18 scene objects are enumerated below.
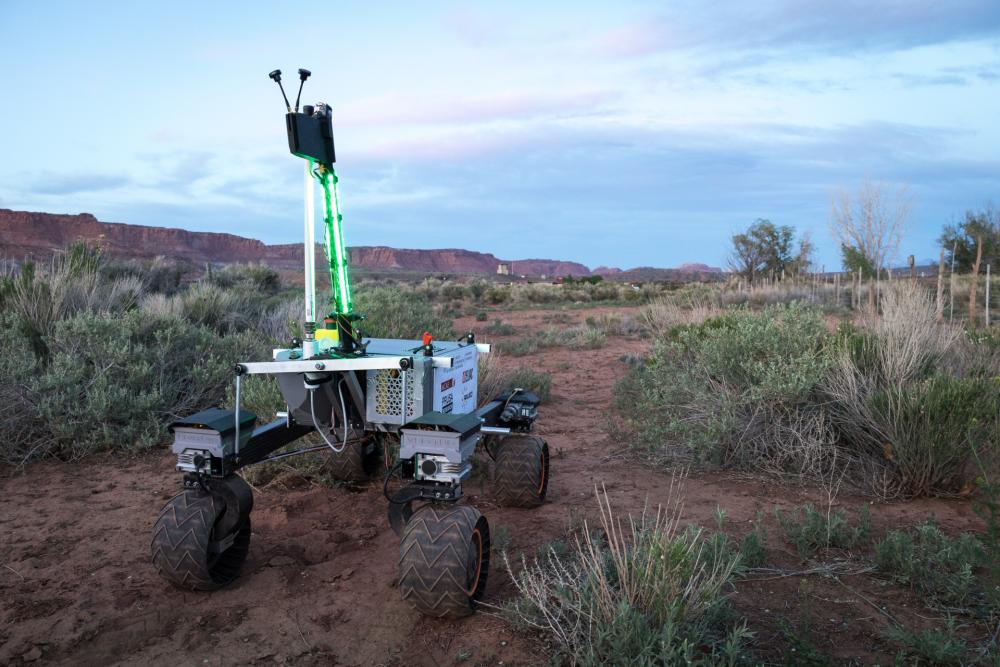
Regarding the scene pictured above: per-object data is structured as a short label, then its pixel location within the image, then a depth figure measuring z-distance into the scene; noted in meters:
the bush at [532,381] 8.75
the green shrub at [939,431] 5.17
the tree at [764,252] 36.97
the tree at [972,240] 28.98
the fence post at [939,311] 8.46
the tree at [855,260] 23.00
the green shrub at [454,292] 30.30
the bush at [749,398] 6.00
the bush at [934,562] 3.60
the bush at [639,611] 2.78
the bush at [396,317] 7.75
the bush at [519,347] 13.84
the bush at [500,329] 17.44
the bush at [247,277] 18.59
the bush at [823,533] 4.32
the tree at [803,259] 35.53
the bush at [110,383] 6.48
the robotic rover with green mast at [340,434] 3.25
